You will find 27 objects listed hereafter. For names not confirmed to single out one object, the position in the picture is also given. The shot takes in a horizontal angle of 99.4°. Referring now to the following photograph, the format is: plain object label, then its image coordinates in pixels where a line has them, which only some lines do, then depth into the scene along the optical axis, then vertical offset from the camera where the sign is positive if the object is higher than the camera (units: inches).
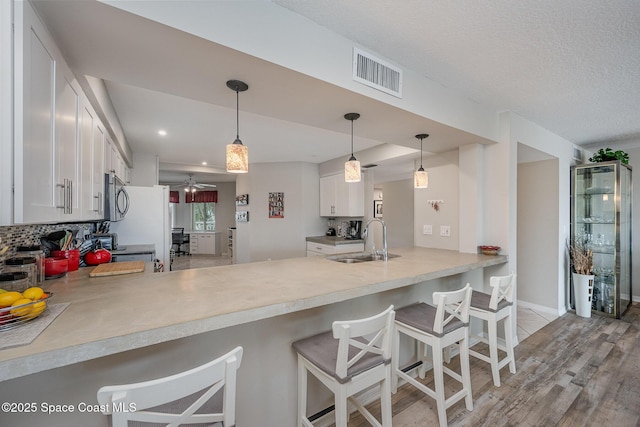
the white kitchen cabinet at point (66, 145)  51.9 +14.6
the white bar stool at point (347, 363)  51.6 -31.0
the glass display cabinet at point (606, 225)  144.1 -6.5
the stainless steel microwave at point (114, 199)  94.0 +6.1
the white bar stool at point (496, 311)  85.4 -31.8
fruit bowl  35.4 -13.4
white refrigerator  132.3 -3.7
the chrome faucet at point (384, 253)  98.0 -15.3
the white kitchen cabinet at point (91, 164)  68.7 +14.5
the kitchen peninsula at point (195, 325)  36.7 -16.8
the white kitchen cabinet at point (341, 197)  194.5 +12.5
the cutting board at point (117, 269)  66.8 -14.4
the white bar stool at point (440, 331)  69.2 -31.7
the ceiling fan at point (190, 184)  303.5 +37.6
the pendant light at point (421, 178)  104.8 +14.0
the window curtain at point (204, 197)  371.6 +23.7
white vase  144.4 -42.1
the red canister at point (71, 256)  67.5 -10.6
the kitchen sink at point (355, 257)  97.4 -16.5
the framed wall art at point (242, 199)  236.5 +13.2
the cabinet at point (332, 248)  186.4 -24.3
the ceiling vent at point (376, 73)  68.4 +37.6
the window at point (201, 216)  388.5 -2.5
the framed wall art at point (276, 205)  224.1 +7.6
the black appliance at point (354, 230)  211.9 -12.5
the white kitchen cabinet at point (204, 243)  366.3 -38.9
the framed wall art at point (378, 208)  295.3 +6.6
